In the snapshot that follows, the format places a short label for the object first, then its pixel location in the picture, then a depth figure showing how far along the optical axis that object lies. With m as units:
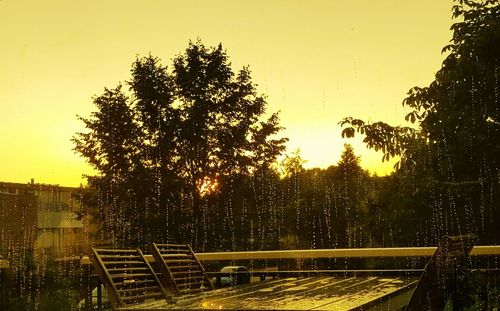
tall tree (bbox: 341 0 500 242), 6.44
